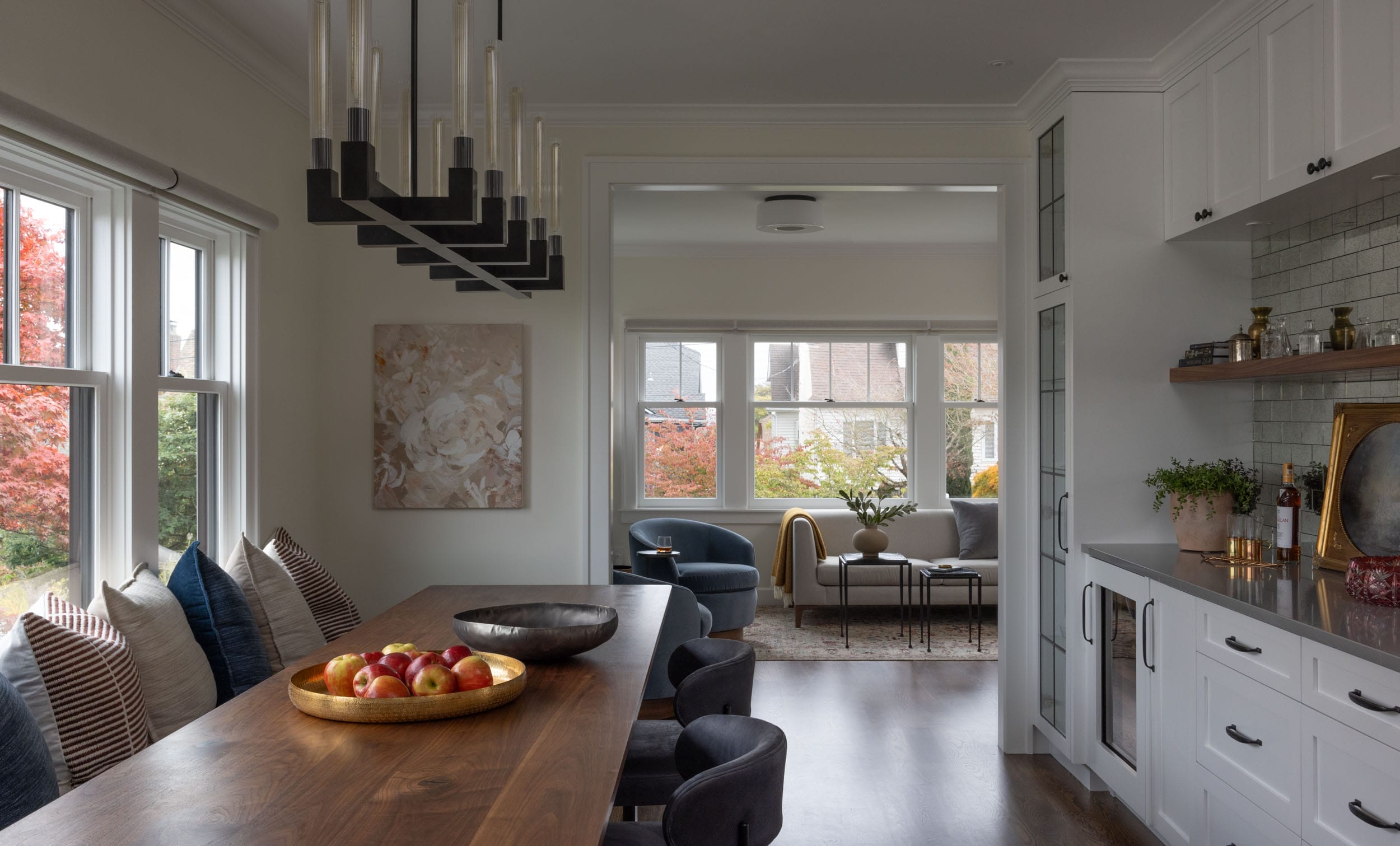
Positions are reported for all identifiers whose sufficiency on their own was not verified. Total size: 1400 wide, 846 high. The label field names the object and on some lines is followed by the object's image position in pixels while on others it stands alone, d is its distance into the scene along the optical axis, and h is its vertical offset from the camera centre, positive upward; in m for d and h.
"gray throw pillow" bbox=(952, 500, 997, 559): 6.93 -0.77
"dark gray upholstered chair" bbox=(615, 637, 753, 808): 2.26 -0.72
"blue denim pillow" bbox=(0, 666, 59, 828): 1.77 -0.63
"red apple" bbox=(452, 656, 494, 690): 1.86 -0.48
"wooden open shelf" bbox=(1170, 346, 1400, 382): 2.48 +0.17
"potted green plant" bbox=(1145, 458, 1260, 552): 3.29 -0.26
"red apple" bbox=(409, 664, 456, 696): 1.82 -0.48
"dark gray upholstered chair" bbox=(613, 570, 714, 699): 4.09 -0.88
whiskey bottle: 2.96 -0.30
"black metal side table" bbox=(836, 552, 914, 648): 6.20 -0.88
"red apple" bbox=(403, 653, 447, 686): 1.85 -0.46
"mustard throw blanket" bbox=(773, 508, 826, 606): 6.91 -0.97
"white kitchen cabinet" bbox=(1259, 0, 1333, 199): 2.64 +0.94
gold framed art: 2.75 -0.19
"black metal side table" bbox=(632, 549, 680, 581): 5.64 -0.76
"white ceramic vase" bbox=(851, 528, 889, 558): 6.30 -0.76
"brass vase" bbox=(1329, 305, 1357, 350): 2.77 +0.27
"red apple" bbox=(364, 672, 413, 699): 1.80 -0.49
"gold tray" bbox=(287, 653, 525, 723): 1.78 -0.52
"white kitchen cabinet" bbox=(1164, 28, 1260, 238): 3.00 +0.95
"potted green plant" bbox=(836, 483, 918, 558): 6.30 -0.62
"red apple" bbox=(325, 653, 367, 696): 1.86 -0.48
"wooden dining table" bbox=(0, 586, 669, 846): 1.31 -0.54
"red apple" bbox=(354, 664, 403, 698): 1.83 -0.47
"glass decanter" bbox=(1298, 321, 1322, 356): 2.91 +0.25
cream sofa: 6.64 -1.07
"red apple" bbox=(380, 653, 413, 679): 1.89 -0.46
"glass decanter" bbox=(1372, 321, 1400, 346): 2.59 +0.24
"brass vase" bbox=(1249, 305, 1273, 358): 3.18 +0.33
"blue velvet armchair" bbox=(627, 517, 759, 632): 6.05 -0.92
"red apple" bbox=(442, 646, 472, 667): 1.96 -0.46
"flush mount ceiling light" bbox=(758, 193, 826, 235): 5.54 +1.21
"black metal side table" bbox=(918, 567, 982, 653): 6.07 -1.04
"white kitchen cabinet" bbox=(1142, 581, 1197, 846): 2.80 -0.86
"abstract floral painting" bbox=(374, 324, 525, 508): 4.09 +0.04
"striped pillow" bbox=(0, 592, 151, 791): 2.07 -0.58
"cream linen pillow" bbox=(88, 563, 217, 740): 2.49 -0.59
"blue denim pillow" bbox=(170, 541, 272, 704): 2.84 -0.59
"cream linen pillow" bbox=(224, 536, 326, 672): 3.12 -0.59
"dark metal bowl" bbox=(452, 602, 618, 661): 2.18 -0.48
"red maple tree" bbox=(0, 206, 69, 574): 2.44 +0.02
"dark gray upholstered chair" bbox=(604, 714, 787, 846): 1.61 -0.64
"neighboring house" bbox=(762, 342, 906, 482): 7.60 +0.31
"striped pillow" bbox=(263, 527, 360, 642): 3.45 -0.59
